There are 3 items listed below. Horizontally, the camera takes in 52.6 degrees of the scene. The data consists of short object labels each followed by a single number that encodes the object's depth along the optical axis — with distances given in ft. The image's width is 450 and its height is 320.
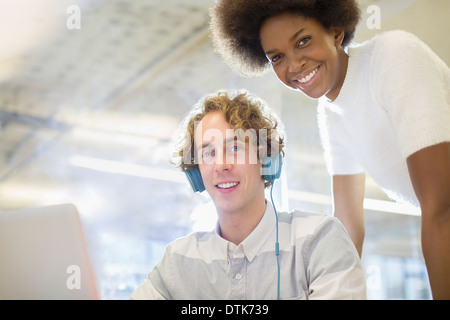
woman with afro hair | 3.33
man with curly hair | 3.20
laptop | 2.94
